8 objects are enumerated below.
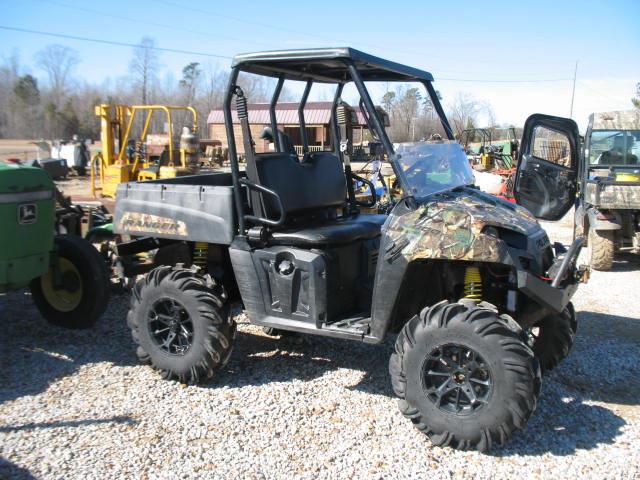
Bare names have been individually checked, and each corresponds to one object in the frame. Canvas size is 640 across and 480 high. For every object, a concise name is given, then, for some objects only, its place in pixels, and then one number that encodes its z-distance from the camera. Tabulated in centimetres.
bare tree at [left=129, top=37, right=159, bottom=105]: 5062
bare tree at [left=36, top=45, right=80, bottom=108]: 5506
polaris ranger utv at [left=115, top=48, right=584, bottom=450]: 374
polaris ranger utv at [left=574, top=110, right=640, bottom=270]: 909
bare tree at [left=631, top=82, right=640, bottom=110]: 3025
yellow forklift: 1414
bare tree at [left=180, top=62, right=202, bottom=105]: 5200
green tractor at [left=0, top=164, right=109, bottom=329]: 516
